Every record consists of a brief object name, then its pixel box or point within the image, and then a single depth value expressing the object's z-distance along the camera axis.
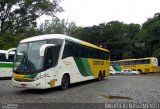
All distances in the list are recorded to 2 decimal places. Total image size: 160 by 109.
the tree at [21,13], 20.87
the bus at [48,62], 6.75
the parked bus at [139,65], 25.02
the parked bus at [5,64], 12.43
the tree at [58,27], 42.39
